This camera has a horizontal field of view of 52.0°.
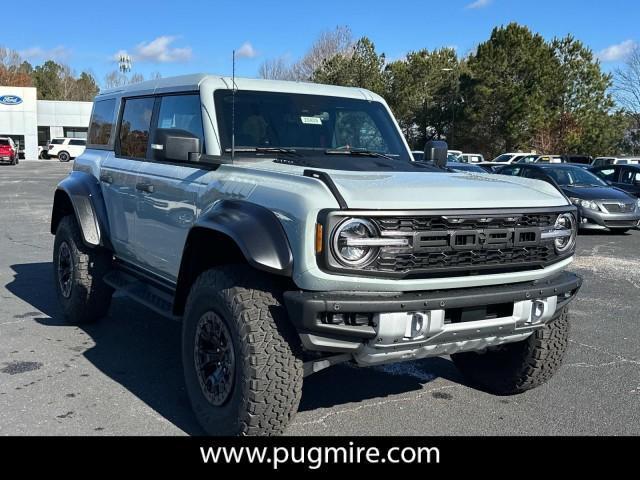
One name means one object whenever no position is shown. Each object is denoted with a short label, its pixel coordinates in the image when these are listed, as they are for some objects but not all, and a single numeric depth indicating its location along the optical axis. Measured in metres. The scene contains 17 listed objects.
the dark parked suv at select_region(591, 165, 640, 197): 16.42
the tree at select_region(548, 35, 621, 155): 38.81
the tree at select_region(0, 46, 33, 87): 80.50
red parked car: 41.81
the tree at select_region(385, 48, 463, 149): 43.53
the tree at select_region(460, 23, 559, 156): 38.28
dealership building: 56.22
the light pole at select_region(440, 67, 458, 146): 42.34
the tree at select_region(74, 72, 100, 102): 89.44
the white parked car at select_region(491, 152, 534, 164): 33.50
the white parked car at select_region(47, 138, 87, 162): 50.94
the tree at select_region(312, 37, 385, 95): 41.59
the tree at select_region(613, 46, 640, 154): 45.38
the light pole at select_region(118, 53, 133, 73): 73.31
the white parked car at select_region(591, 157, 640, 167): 29.13
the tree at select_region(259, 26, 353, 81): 45.83
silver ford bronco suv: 3.11
